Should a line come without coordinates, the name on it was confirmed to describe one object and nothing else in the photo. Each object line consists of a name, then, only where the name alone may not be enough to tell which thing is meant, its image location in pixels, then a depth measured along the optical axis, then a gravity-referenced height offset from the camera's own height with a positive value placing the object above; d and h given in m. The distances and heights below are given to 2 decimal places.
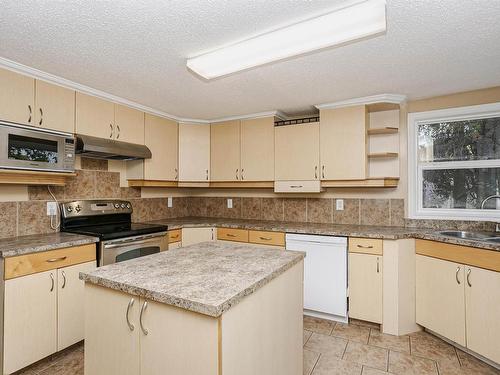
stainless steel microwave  2.07 +0.33
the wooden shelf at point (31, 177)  2.16 +0.11
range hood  2.57 +0.42
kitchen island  1.04 -0.52
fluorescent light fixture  1.51 +0.92
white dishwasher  2.75 -0.82
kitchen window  2.76 +0.30
